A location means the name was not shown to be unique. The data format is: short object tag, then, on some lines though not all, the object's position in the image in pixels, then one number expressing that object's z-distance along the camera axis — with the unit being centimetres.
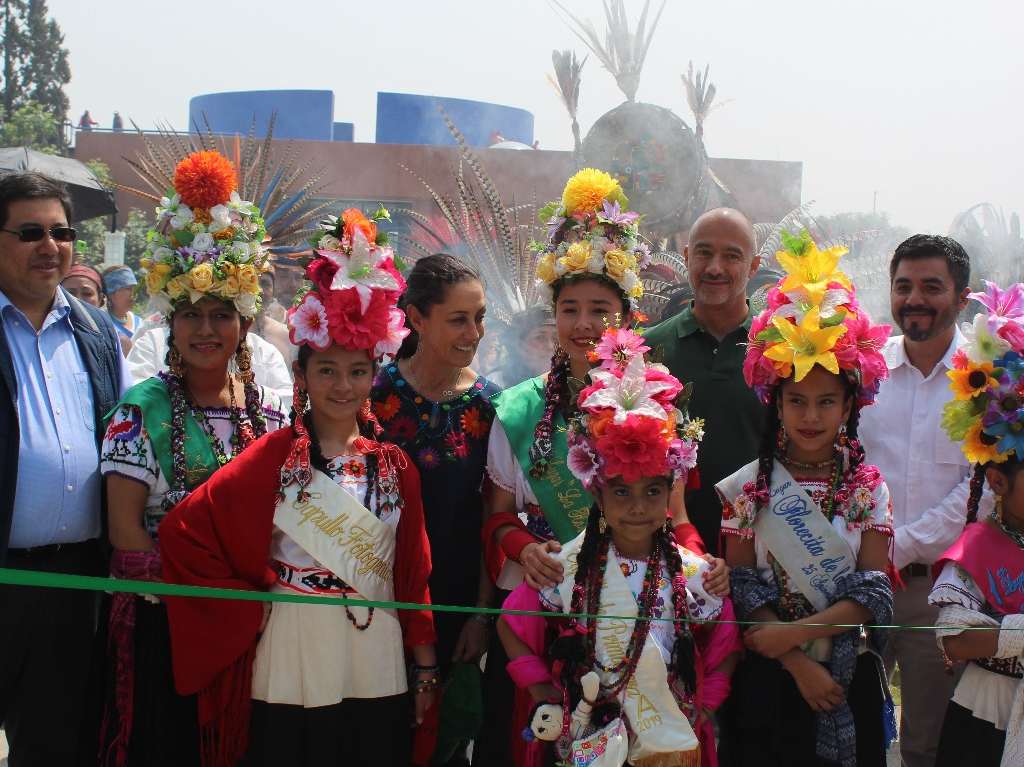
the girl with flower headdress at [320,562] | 321
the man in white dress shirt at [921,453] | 388
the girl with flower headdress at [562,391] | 367
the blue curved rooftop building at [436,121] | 2619
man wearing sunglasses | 349
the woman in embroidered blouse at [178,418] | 343
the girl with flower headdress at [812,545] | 317
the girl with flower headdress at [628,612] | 303
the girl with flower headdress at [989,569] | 322
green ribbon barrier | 265
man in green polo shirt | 390
